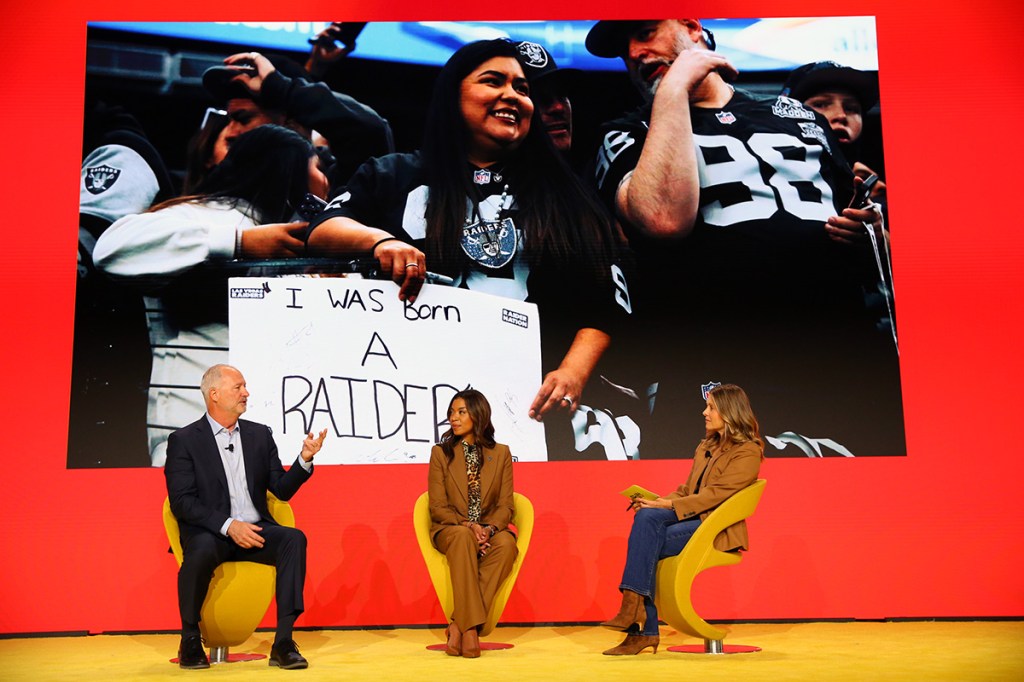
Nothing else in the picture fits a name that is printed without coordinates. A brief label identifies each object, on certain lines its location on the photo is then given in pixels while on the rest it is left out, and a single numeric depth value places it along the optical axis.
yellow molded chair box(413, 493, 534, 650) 3.97
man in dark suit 3.52
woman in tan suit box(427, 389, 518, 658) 3.83
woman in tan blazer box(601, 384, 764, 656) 3.74
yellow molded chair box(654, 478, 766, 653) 3.68
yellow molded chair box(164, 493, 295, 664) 3.58
